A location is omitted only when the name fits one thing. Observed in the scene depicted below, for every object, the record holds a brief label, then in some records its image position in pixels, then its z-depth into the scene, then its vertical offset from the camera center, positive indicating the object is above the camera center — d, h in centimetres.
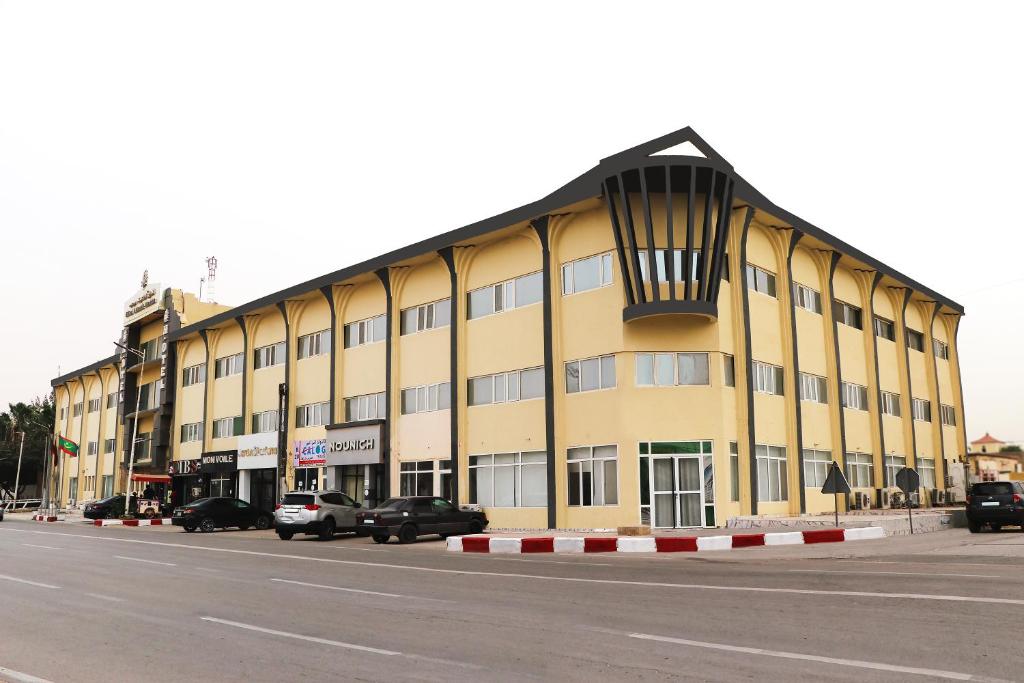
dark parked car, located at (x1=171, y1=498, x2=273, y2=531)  3547 -144
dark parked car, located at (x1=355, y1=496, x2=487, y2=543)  2622 -123
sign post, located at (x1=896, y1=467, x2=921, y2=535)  2433 -17
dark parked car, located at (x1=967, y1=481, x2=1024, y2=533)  2545 -97
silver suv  2962 -122
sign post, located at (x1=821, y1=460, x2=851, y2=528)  2333 -23
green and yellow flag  5793 +261
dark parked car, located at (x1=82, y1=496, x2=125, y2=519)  4928 -149
